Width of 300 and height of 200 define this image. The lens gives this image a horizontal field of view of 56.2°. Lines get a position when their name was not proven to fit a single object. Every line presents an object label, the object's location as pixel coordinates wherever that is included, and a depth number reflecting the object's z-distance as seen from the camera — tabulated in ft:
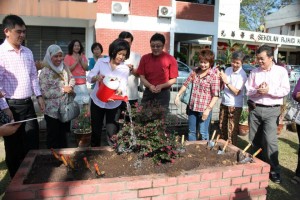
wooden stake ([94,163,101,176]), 8.36
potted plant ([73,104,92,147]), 14.92
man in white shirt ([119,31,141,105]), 12.76
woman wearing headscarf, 11.23
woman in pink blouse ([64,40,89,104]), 17.08
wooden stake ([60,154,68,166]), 8.96
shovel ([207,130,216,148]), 11.26
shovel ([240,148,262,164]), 9.58
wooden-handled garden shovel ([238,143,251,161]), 9.92
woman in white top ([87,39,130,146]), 11.07
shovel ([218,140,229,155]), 10.67
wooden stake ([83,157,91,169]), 8.91
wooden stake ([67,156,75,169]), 8.91
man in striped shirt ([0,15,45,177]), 9.51
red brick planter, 7.18
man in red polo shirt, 12.20
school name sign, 70.08
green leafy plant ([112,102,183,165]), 9.17
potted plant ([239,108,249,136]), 18.57
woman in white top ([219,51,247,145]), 13.26
